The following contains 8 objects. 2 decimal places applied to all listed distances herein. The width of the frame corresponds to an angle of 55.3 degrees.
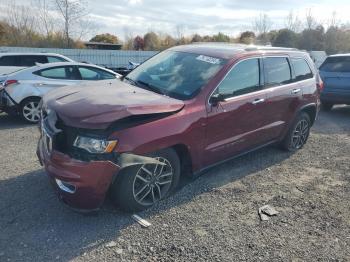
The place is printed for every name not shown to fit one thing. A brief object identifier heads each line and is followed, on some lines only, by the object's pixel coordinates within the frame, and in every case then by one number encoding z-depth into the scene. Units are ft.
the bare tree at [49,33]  85.52
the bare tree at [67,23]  79.36
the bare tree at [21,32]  85.35
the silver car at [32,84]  25.03
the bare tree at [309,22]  116.47
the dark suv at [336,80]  31.04
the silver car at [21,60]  32.04
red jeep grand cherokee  10.72
